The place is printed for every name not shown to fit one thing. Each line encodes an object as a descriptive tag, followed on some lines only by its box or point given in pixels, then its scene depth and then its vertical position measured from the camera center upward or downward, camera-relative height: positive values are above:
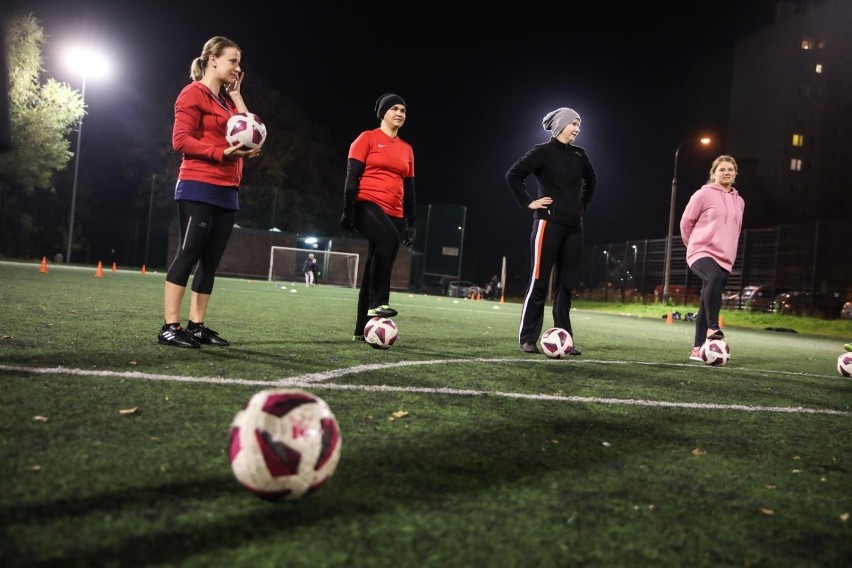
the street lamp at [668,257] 24.71 +1.77
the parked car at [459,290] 38.22 -0.20
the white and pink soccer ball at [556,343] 5.79 -0.41
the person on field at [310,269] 30.55 +0.16
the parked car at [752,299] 25.15 +0.51
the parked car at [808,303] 23.52 +0.52
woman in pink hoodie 6.74 +0.76
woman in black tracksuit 6.34 +0.73
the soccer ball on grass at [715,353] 6.23 -0.39
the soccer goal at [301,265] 36.41 +0.34
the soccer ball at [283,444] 1.81 -0.48
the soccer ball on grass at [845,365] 6.01 -0.39
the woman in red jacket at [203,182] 4.74 +0.58
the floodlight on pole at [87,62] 30.09 +8.43
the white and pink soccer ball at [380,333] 5.49 -0.43
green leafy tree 27.89 +5.82
